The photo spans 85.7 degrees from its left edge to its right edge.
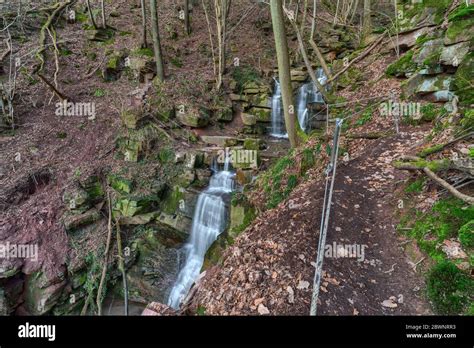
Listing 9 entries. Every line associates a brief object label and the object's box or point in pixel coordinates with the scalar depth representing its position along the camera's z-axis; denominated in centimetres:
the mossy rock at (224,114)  1048
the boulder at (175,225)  784
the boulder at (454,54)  516
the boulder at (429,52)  592
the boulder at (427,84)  561
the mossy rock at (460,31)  522
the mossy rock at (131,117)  934
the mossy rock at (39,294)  686
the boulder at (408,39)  830
